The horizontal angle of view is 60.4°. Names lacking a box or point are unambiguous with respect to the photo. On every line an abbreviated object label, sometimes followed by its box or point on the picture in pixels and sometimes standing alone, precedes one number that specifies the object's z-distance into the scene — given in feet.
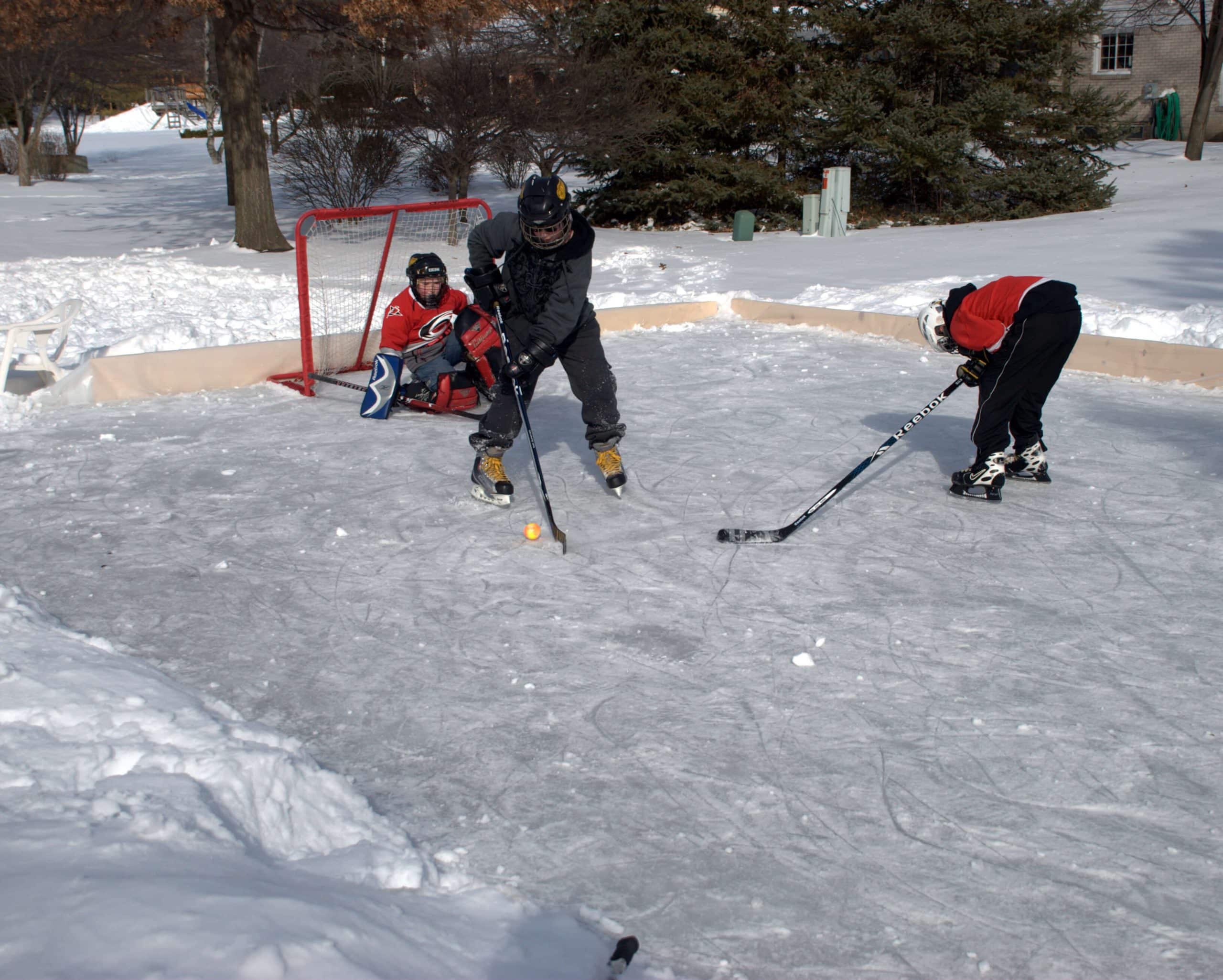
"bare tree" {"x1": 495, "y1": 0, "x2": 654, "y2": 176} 60.39
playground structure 159.76
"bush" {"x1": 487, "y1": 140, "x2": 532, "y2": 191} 62.28
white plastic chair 21.49
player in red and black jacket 15.89
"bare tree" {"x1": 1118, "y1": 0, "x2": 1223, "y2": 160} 73.87
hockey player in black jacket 15.12
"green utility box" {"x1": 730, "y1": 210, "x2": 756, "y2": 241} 57.67
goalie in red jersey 21.93
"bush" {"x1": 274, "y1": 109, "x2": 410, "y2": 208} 59.82
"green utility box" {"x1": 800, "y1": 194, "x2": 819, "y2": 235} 57.93
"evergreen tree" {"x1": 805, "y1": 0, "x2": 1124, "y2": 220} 58.23
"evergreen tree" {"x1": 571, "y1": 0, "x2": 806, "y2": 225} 62.28
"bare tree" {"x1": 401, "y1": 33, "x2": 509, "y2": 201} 59.41
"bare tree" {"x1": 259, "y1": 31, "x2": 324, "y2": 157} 87.97
